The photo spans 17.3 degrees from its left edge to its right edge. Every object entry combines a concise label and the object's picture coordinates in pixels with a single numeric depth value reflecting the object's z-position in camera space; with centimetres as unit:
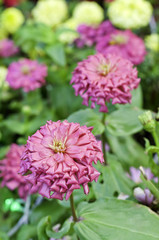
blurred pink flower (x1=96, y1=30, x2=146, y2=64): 75
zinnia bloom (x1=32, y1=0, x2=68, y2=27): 94
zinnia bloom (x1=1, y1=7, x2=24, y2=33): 96
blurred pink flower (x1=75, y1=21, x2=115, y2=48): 81
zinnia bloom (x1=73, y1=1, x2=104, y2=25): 93
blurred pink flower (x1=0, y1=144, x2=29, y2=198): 68
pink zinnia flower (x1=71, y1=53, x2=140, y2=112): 58
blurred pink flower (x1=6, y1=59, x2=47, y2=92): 76
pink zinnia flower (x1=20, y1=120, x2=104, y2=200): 46
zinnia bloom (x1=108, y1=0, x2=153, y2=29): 82
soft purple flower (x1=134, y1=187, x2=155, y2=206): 59
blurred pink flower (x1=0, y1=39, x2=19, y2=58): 93
